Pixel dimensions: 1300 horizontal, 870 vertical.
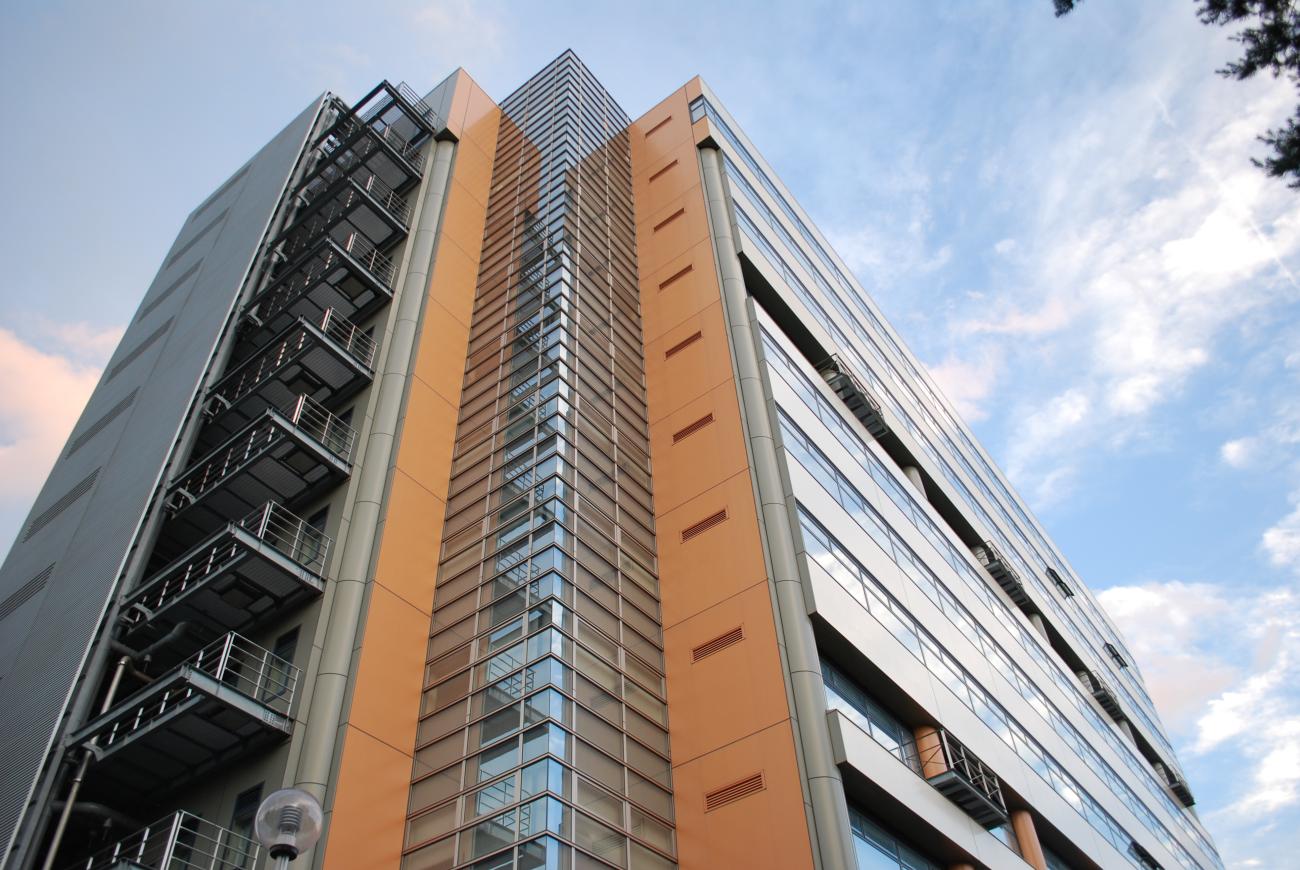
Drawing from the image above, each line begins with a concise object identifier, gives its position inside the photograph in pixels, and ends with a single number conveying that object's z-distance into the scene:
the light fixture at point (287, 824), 9.81
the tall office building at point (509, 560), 19.59
